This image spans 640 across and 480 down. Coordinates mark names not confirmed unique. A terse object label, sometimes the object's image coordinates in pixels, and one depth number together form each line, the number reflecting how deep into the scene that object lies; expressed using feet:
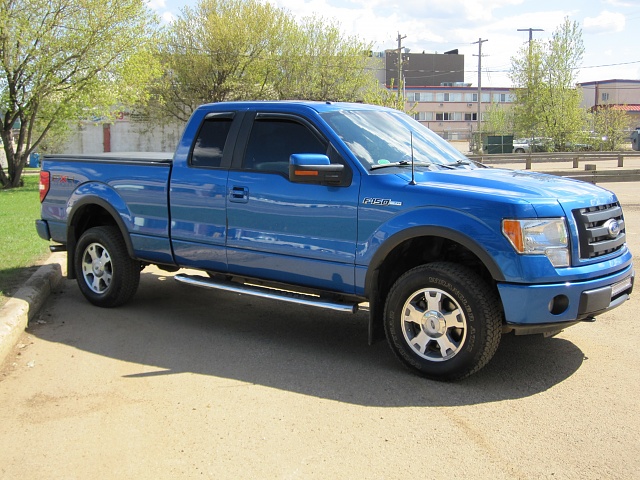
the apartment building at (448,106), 311.06
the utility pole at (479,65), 218.79
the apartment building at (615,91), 305.32
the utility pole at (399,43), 197.67
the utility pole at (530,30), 207.25
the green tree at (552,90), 172.96
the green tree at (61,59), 74.59
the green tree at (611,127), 165.17
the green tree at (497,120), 266.16
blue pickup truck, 15.37
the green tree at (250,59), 151.64
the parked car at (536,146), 173.78
